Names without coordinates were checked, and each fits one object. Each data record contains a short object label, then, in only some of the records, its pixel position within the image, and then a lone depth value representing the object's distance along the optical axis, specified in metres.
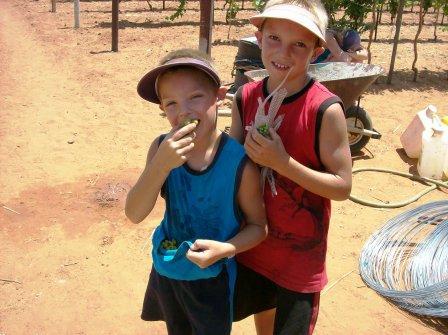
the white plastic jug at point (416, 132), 5.33
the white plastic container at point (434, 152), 4.97
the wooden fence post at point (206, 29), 5.22
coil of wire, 3.18
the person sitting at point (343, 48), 5.93
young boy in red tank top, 1.61
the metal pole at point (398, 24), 8.27
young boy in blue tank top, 1.59
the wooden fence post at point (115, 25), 9.55
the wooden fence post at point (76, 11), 12.67
